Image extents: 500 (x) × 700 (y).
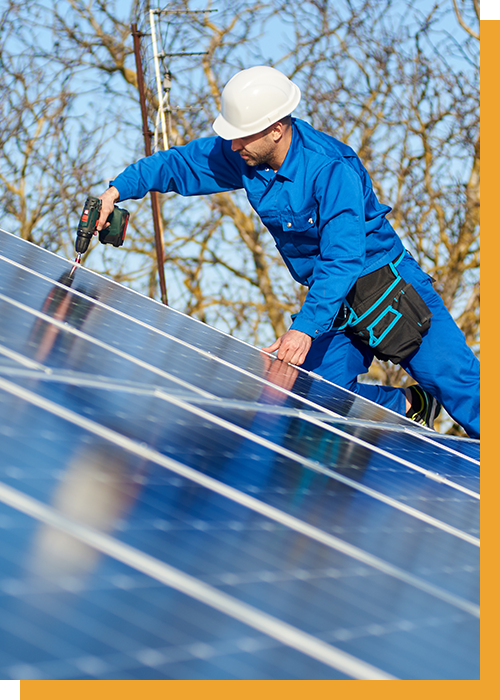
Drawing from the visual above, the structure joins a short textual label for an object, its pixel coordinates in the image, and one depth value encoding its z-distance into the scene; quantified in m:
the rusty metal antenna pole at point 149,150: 11.02
